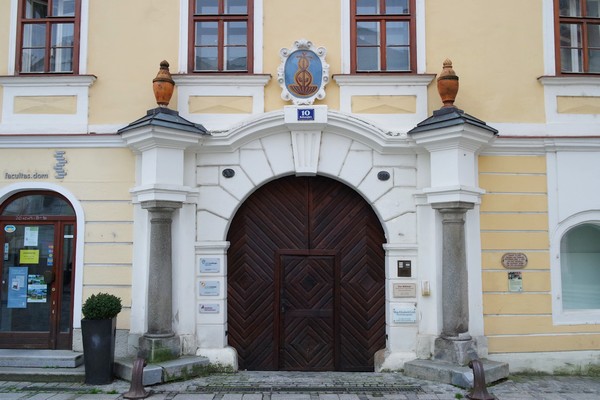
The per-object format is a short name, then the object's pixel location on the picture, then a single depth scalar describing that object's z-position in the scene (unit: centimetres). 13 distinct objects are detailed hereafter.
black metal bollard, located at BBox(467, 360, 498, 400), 623
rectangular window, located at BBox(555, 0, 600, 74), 809
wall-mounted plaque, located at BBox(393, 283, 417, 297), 755
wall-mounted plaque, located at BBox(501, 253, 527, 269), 762
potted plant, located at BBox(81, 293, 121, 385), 680
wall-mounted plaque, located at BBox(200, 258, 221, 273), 759
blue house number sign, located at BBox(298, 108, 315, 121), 754
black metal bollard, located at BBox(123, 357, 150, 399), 633
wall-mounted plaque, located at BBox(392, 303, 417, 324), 750
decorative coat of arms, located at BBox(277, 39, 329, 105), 768
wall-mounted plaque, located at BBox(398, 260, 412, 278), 758
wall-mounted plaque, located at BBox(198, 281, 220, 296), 755
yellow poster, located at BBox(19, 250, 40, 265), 784
